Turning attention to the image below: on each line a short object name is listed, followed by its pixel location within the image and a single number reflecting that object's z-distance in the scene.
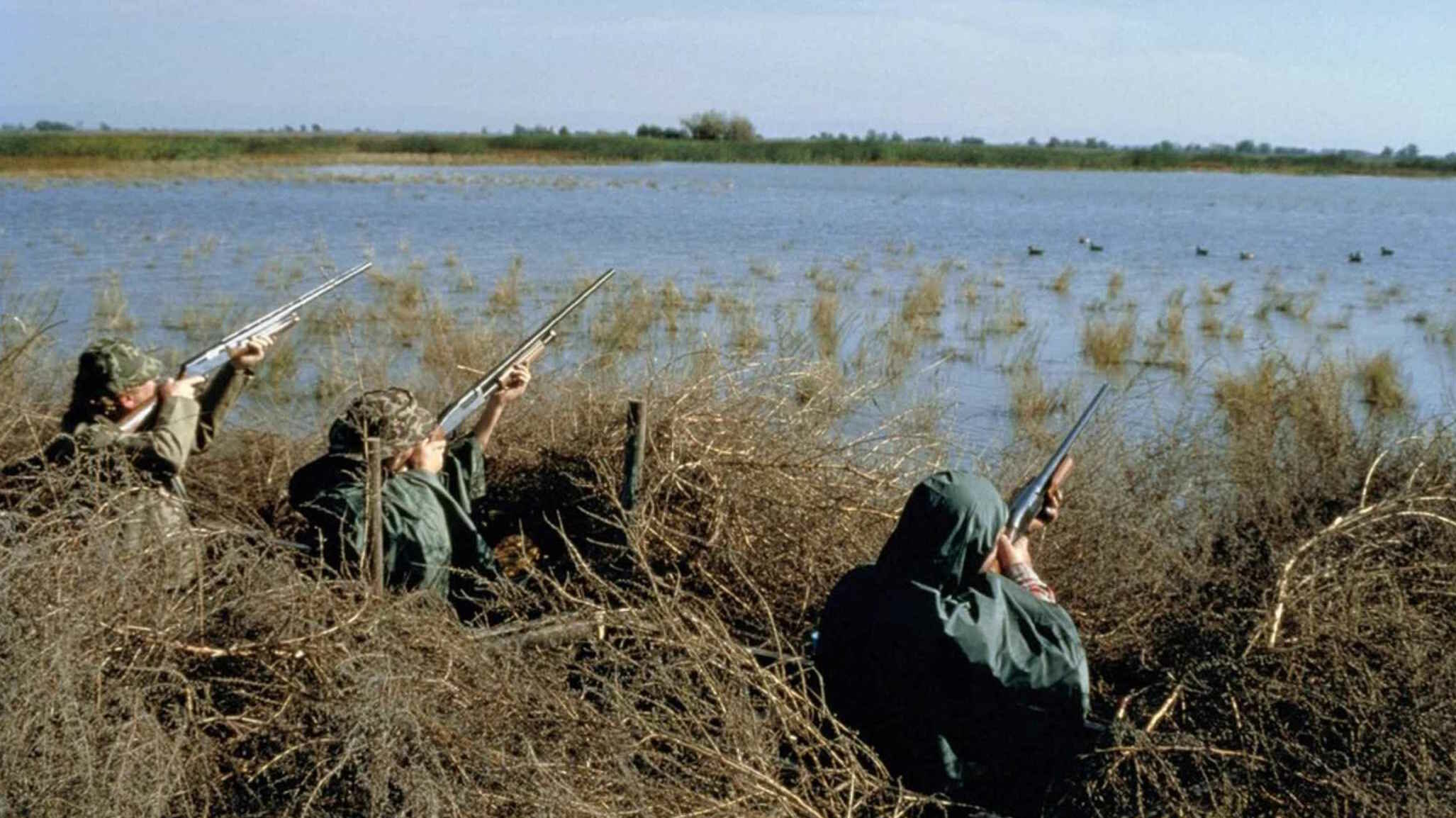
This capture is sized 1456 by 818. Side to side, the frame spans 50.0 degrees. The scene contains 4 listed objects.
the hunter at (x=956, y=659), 3.90
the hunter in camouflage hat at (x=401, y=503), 4.99
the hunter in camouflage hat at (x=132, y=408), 5.03
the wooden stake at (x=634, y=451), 5.36
